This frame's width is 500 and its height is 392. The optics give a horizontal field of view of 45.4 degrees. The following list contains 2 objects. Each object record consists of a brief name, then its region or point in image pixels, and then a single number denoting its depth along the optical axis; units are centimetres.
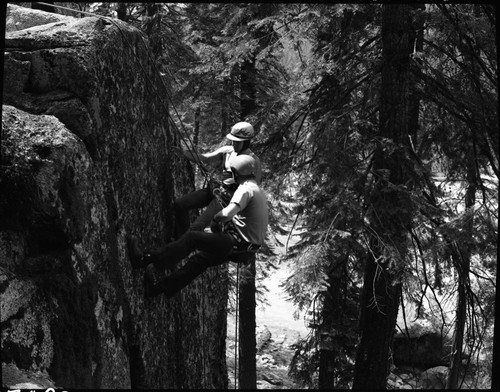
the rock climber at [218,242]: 690
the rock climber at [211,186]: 775
